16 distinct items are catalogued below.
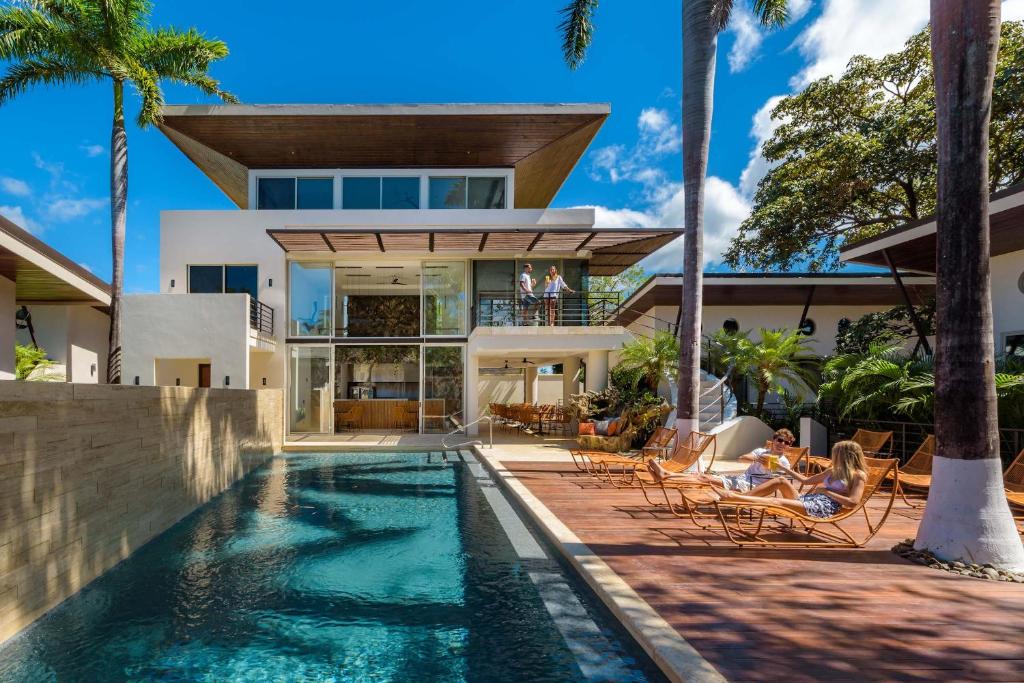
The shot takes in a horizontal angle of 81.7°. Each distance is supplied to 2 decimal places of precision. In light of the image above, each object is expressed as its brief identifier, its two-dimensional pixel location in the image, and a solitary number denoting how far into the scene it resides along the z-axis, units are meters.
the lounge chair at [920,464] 8.17
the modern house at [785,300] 16.69
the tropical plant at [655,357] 13.87
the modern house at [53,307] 10.65
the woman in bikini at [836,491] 5.62
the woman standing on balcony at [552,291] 16.89
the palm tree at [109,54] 13.29
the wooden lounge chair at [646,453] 10.02
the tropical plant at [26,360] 13.51
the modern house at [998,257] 10.62
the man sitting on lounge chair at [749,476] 6.85
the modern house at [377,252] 17.75
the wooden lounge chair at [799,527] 5.51
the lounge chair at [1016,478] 6.63
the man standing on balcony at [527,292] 17.03
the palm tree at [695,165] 9.95
